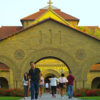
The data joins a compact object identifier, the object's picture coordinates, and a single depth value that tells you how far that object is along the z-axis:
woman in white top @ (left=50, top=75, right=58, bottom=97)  26.27
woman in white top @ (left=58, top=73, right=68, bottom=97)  25.17
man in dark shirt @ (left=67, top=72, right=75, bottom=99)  23.71
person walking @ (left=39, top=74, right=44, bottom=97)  26.34
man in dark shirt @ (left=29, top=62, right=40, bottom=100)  17.92
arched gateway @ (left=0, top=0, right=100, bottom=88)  36.41
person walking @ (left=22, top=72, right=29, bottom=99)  22.36
